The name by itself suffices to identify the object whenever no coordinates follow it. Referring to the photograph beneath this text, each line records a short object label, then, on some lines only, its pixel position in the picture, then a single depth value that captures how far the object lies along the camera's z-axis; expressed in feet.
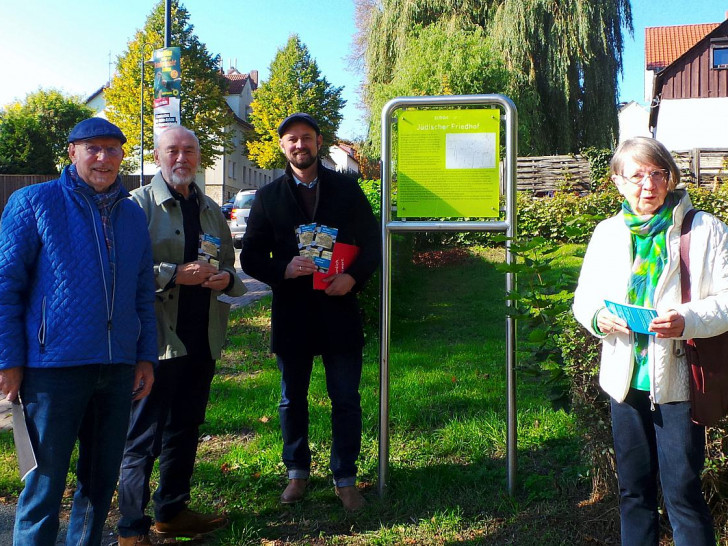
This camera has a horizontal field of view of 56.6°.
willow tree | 69.05
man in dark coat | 12.38
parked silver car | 72.73
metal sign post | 12.36
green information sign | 12.43
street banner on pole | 32.94
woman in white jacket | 7.86
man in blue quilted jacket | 8.34
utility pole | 40.23
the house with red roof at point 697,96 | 97.45
